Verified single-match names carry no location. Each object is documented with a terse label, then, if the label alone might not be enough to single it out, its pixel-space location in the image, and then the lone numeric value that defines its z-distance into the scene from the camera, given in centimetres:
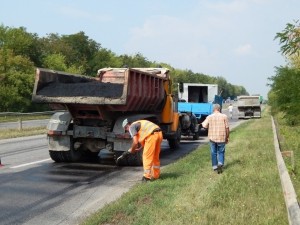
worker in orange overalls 940
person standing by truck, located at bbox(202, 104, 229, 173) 1035
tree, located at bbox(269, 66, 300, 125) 1880
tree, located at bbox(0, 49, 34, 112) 5572
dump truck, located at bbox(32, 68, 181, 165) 1139
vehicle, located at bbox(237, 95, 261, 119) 4669
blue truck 1955
